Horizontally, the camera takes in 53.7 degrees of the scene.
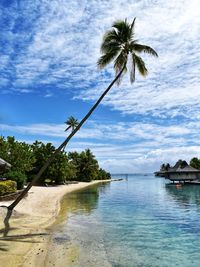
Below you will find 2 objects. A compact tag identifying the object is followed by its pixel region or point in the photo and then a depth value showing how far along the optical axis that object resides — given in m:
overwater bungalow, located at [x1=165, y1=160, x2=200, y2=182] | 54.39
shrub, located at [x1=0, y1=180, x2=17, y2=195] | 17.64
